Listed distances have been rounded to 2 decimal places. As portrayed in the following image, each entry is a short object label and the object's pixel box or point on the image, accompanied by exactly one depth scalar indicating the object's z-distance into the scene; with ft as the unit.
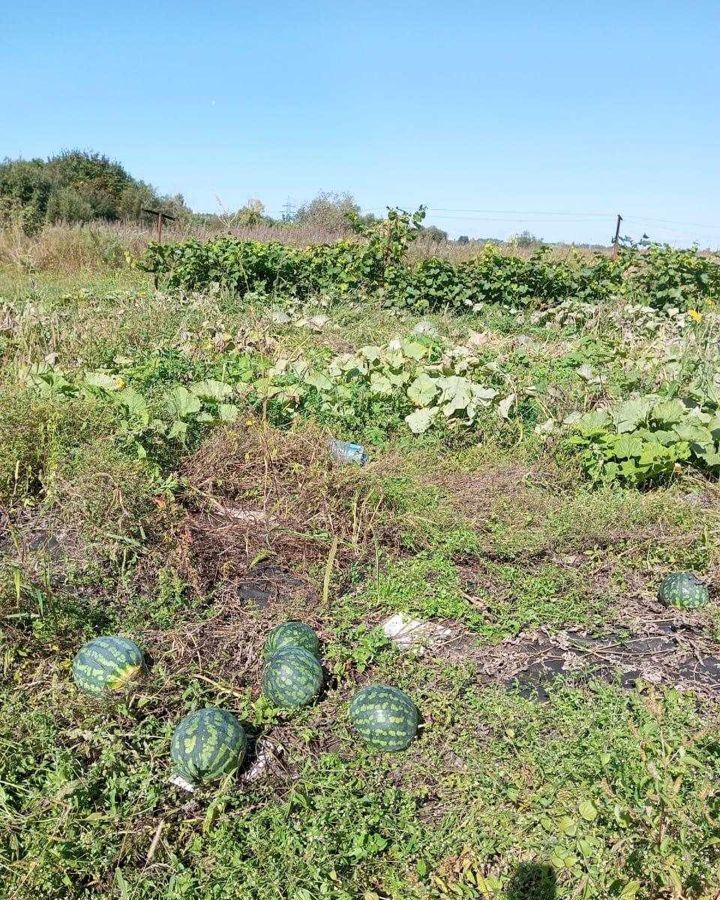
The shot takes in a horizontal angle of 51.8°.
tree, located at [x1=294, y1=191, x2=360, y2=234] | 63.16
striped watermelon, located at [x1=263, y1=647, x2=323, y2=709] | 8.88
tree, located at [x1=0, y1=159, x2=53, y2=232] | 62.08
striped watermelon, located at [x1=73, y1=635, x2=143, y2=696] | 8.74
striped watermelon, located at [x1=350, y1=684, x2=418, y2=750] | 8.42
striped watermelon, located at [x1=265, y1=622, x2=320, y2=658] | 9.63
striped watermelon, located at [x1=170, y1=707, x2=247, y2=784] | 7.76
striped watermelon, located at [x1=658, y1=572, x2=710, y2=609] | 11.47
